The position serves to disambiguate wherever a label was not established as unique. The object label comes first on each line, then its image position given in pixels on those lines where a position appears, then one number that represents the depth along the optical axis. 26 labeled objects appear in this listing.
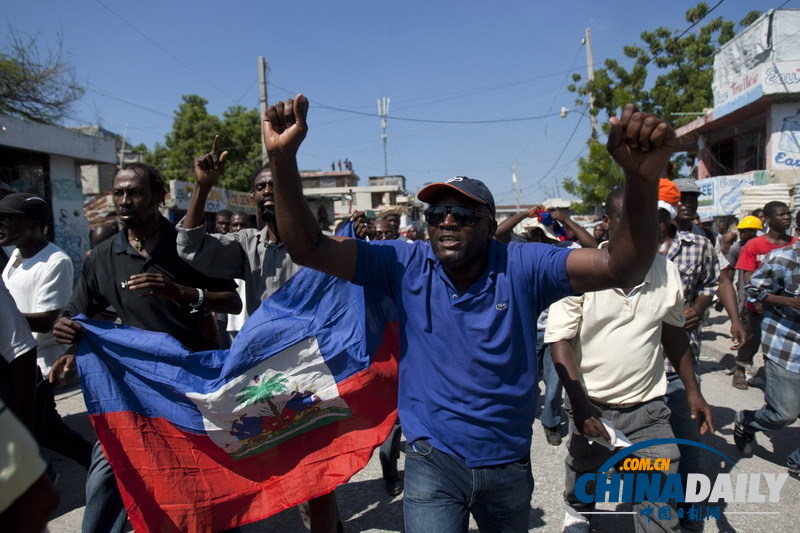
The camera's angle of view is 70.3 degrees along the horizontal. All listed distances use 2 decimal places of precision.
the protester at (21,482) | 1.15
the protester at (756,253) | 6.24
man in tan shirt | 2.96
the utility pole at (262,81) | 20.06
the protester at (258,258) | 2.98
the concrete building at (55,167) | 11.57
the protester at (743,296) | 6.31
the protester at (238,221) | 7.06
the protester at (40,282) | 3.63
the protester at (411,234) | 12.55
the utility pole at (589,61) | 21.78
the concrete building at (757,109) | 13.48
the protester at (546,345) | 4.98
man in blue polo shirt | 2.09
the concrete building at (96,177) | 23.16
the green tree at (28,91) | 14.61
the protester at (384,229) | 7.65
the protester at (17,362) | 2.56
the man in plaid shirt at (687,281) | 3.44
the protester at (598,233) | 9.84
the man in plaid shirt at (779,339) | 4.17
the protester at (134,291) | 2.88
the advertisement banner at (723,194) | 14.52
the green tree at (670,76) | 21.86
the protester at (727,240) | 10.87
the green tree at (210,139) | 33.09
